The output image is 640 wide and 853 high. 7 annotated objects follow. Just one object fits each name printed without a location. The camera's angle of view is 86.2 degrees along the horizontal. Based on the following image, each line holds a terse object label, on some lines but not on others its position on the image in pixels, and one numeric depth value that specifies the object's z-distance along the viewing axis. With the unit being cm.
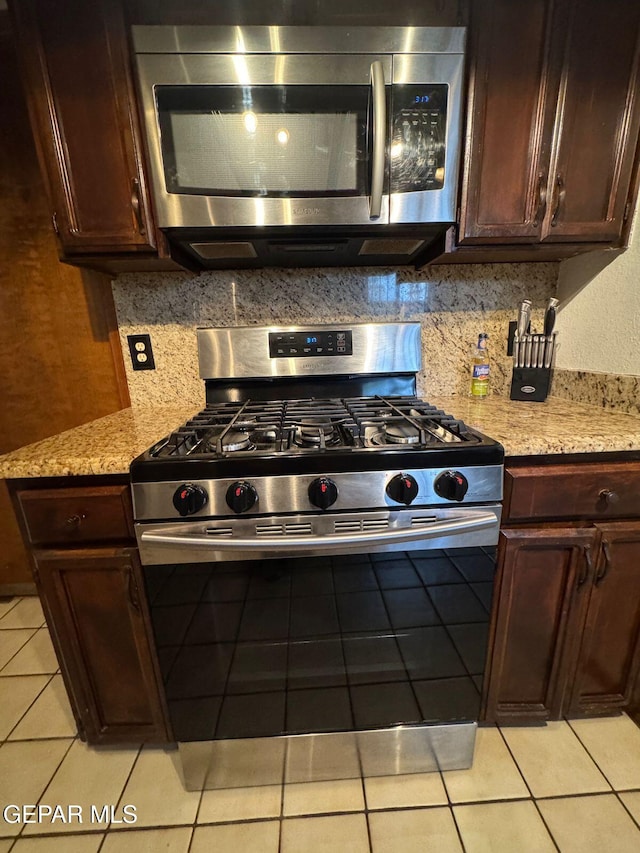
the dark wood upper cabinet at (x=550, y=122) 93
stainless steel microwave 89
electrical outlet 138
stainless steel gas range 80
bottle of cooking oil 136
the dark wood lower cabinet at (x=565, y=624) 90
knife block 126
